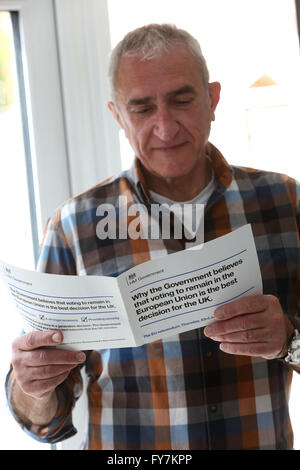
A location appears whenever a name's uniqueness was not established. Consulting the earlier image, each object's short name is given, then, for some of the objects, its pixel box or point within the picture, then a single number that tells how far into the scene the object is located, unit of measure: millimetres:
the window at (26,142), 1446
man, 1171
